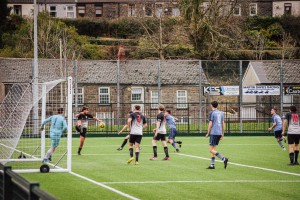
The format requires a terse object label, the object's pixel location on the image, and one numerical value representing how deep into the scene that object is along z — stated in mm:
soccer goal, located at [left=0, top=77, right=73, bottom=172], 21625
